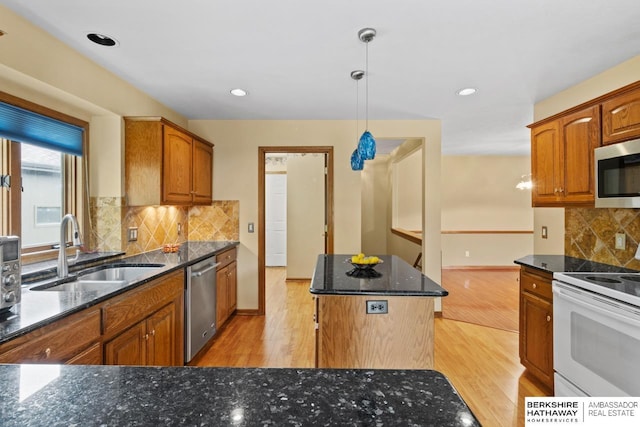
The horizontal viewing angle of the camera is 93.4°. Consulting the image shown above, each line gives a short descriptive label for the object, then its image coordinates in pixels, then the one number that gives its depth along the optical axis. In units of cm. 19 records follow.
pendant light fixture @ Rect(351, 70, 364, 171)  235
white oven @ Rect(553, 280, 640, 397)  153
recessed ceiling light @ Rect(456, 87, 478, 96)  283
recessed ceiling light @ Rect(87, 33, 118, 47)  195
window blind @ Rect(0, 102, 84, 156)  190
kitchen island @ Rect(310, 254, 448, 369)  173
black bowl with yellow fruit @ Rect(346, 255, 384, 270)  206
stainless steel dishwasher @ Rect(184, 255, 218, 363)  250
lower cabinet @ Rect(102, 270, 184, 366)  164
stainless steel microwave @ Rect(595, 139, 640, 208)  187
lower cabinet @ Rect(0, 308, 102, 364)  113
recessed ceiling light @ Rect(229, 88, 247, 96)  286
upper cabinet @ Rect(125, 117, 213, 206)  266
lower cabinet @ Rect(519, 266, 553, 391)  214
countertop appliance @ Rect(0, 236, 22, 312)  123
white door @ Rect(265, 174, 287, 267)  657
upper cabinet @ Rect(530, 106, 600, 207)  220
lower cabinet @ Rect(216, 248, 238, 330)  314
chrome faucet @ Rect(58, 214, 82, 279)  182
